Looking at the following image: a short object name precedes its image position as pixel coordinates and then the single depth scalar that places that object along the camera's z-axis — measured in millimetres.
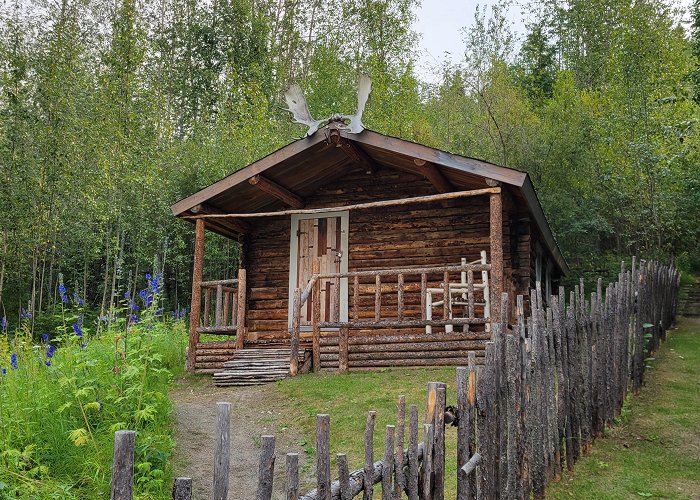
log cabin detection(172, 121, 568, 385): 10047
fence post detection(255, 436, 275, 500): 2207
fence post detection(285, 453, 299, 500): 2338
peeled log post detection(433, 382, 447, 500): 3369
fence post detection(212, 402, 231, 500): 2021
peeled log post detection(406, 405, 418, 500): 3111
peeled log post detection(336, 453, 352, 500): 2666
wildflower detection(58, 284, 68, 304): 5675
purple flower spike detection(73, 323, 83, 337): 5453
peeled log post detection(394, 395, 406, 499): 3027
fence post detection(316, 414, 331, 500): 2559
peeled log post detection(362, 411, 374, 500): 2844
